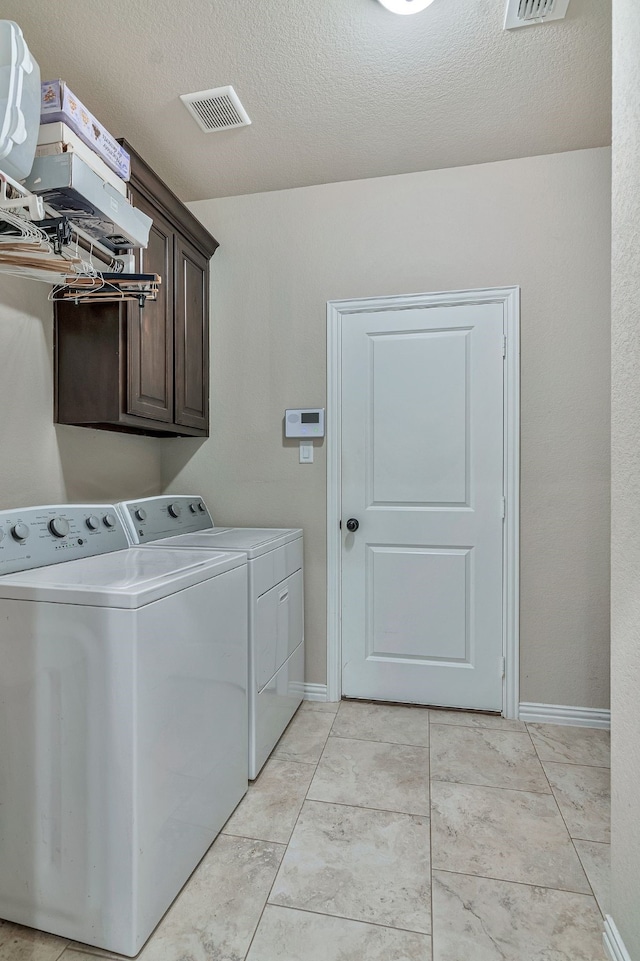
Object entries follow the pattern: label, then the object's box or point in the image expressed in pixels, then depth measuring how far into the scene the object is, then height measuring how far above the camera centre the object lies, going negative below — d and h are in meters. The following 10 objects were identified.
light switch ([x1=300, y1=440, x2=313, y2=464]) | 2.51 +0.09
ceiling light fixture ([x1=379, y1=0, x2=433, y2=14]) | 1.50 +1.47
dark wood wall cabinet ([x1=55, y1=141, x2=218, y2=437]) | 1.86 +0.52
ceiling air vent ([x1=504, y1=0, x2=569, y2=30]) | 1.52 +1.48
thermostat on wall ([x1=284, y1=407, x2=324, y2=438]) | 2.47 +0.25
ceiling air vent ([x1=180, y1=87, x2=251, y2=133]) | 1.84 +1.45
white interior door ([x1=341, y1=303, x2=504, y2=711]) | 2.33 -0.17
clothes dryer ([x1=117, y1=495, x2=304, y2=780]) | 1.78 -0.51
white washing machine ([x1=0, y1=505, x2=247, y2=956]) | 1.09 -0.66
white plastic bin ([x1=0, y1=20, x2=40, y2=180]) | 1.10 +0.86
